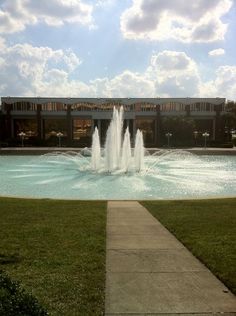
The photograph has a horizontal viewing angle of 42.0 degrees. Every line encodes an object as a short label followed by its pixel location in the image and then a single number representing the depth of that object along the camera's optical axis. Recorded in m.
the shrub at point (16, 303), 2.50
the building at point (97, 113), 47.52
